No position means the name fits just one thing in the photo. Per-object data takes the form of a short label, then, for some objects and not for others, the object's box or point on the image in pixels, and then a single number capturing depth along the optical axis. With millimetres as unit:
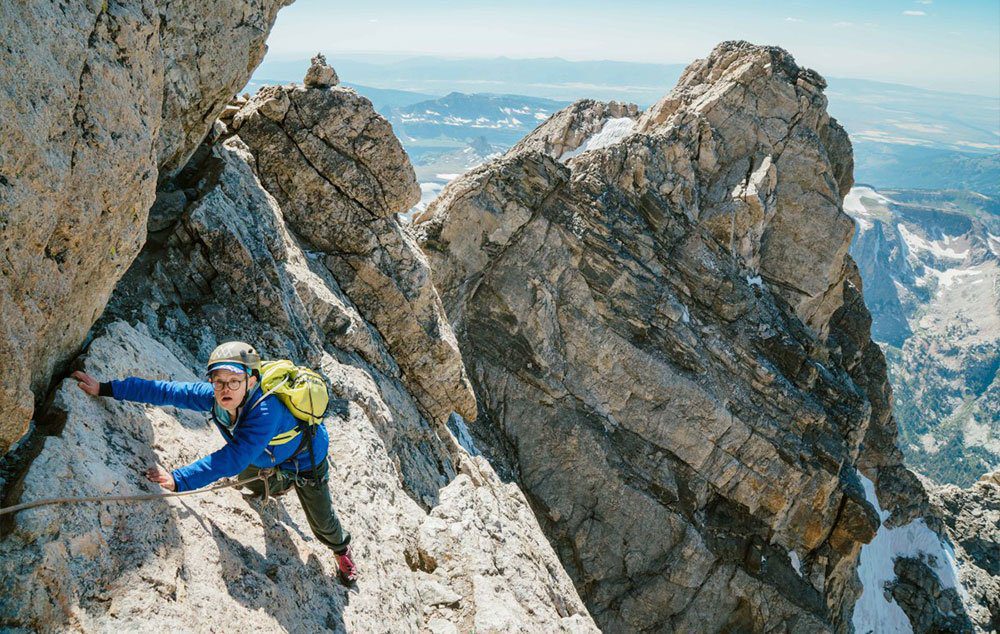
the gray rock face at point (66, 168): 6891
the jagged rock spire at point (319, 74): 21062
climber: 8219
